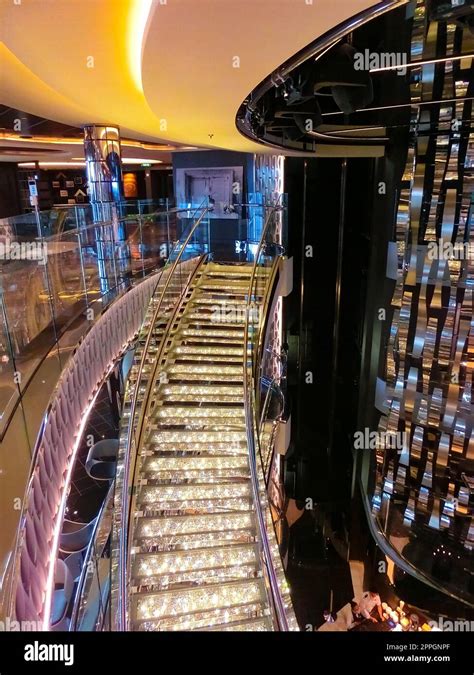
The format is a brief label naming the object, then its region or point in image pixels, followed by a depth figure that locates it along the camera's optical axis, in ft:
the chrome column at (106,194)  23.98
